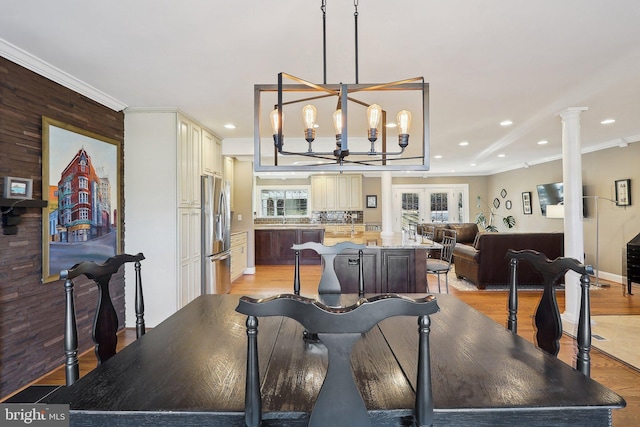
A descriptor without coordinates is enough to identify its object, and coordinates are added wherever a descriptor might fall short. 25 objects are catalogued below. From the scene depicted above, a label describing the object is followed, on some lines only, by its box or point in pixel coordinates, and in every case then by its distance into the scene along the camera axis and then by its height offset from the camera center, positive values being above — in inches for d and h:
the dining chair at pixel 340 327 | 30.0 -10.1
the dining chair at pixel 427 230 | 259.6 -15.1
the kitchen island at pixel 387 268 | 168.2 -27.2
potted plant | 343.9 -7.3
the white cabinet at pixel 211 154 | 170.7 +32.6
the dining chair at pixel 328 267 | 79.6 -12.5
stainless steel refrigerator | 164.2 -10.6
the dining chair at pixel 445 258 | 175.5 -25.8
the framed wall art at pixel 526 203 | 313.7 +8.8
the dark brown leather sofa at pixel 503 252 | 202.1 -23.6
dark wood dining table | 36.3 -20.6
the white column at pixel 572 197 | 141.0 +6.2
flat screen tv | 267.3 +14.5
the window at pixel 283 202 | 364.2 +13.1
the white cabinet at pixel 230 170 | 234.1 +32.1
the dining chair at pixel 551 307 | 50.1 -16.8
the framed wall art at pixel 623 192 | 208.8 +12.0
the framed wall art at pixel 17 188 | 86.1 +7.6
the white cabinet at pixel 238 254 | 231.1 -28.2
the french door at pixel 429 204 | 395.2 +10.7
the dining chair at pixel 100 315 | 51.3 -17.3
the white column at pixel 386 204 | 238.1 +6.7
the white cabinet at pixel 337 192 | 348.8 +22.3
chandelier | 63.0 +18.2
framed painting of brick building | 101.8 +6.6
